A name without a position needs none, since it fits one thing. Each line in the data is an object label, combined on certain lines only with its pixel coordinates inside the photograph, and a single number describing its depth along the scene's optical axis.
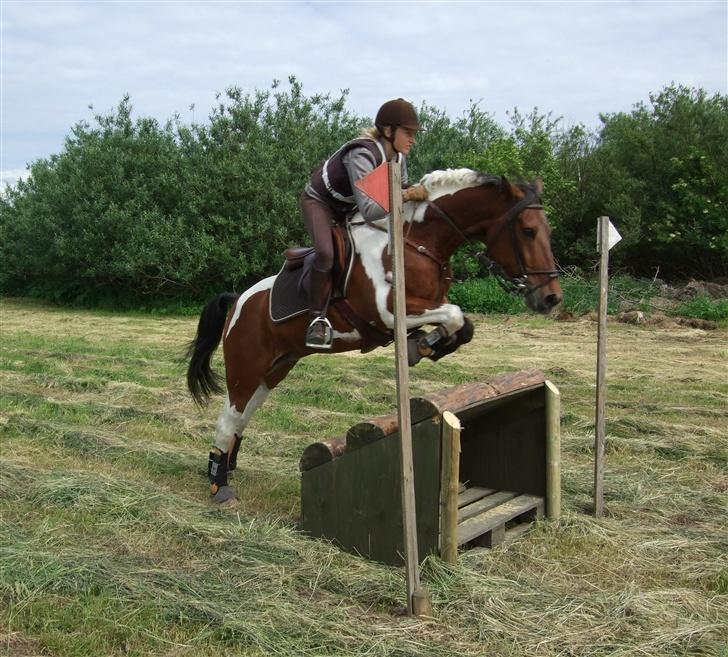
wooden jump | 3.60
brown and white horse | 3.98
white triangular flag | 4.57
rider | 4.09
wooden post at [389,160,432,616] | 3.16
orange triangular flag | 3.21
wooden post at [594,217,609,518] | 4.56
